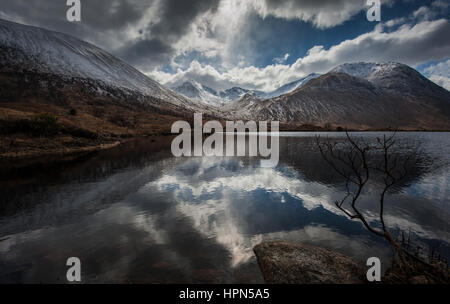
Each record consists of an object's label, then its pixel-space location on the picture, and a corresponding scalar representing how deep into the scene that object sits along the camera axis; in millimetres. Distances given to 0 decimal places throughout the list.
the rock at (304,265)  10609
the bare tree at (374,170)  17575
